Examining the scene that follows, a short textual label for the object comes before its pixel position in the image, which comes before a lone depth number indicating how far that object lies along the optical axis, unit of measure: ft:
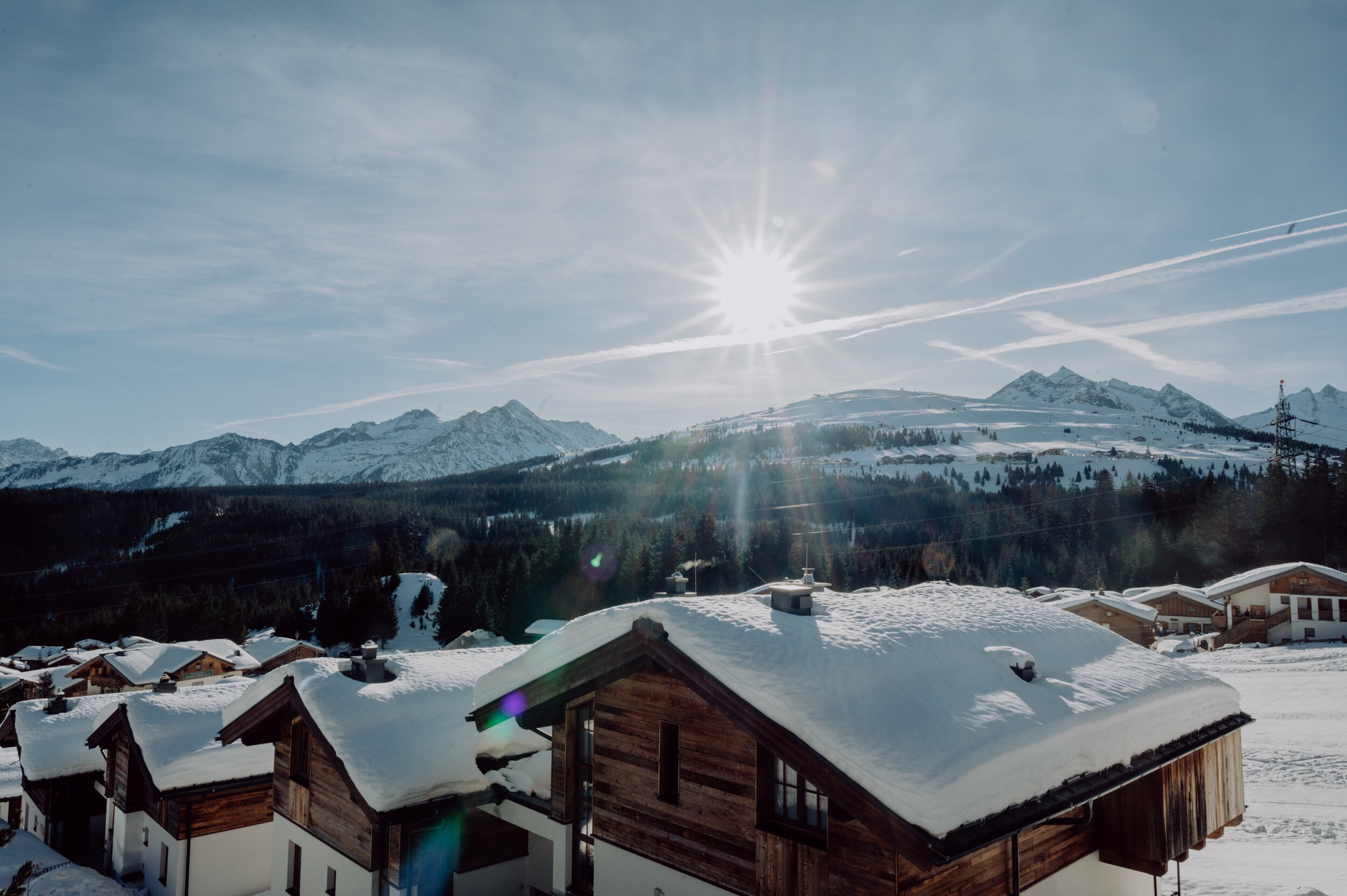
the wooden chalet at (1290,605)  154.81
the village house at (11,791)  89.40
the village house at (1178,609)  205.77
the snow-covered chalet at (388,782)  41.22
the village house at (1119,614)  176.65
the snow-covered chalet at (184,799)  57.52
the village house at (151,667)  173.06
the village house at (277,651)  208.23
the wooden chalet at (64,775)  74.23
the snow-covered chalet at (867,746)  22.15
